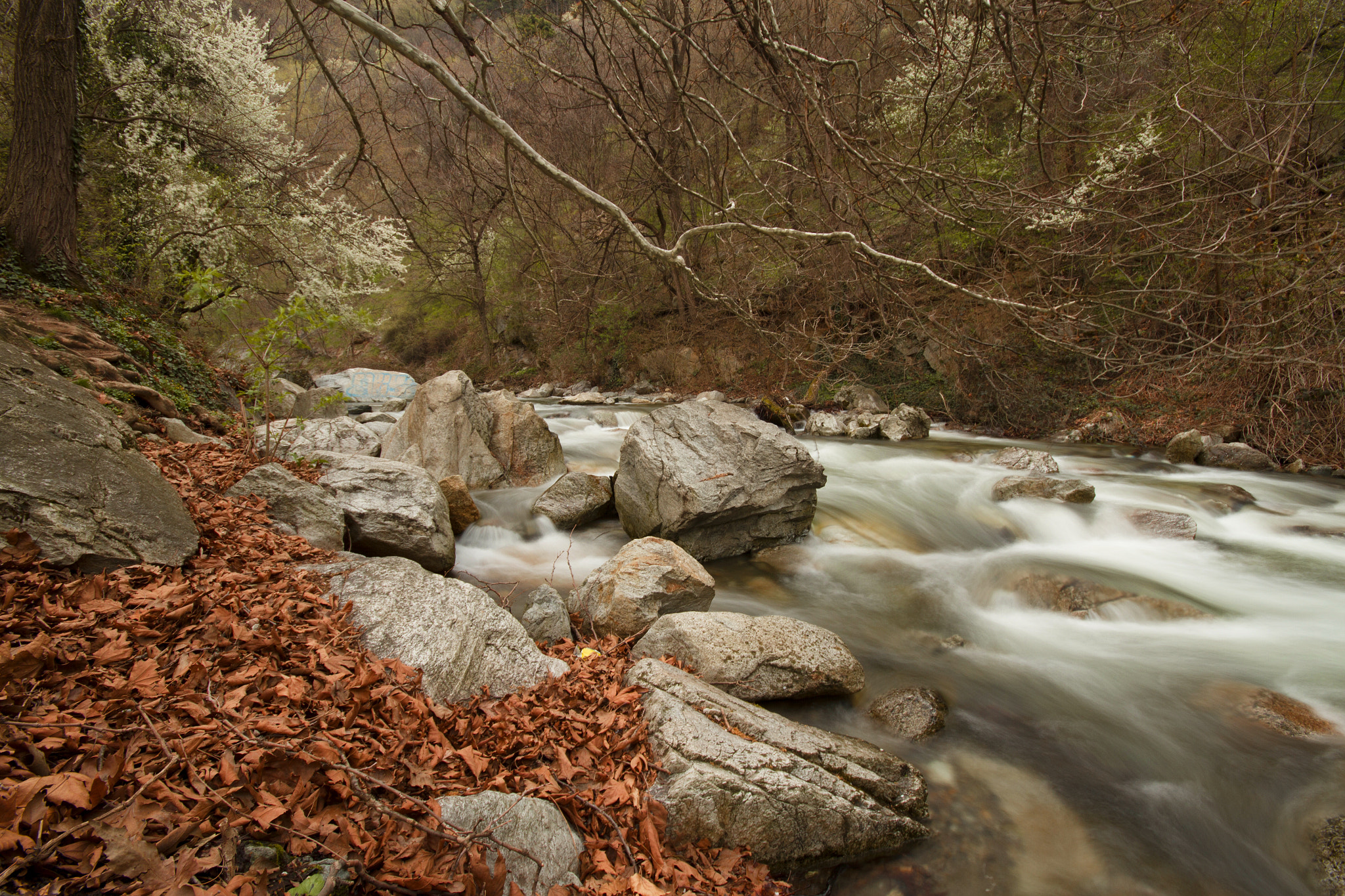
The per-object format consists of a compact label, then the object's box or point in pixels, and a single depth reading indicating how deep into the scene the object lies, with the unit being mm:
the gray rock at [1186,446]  9156
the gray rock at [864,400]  13484
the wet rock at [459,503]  5699
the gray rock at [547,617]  3459
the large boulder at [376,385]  15945
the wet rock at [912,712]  3363
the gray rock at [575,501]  6176
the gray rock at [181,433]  4656
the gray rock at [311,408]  8430
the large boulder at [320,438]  5191
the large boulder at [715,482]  5375
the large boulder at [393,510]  4188
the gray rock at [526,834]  1760
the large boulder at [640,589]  3680
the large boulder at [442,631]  2568
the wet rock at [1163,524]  6314
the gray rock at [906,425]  11625
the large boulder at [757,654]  3264
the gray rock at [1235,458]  8828
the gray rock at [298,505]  3625
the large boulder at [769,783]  2260
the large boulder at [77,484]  2264
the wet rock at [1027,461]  8562
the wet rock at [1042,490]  7000
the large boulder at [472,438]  6871
